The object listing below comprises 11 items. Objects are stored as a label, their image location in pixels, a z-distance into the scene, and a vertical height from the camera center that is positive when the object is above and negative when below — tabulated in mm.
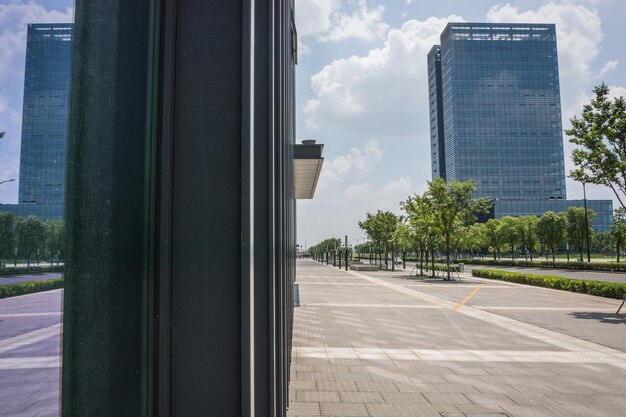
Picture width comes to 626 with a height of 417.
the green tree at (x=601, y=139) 13109 +3250
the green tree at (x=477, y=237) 59259 -18
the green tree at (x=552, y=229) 54031 +1003
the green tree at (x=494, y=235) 62106 +260
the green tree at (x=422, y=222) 30094 +1217
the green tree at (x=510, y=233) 60594 +546
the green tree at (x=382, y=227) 43441 +1238
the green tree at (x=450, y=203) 28547 +2433
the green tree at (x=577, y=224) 53688 +1611
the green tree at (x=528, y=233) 59688 +509
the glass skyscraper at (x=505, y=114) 113000 +37030
